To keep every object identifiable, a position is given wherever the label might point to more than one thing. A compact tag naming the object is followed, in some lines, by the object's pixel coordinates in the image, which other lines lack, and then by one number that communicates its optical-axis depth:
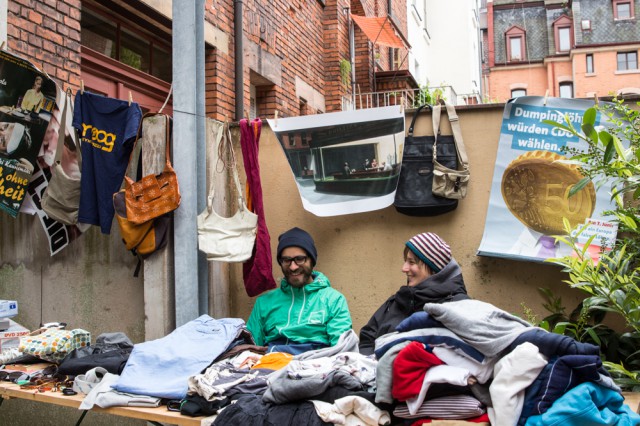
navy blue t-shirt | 4.61
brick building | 5.56
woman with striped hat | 3.62
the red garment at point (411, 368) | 2.72
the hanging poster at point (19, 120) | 4.58
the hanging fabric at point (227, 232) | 4.50
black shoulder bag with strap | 4.57
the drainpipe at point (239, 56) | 8.53
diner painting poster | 4.69
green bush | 3.22
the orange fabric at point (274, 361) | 3.55
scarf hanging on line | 4.62
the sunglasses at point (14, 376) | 3.99
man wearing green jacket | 4.27
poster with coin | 4.41
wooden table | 3.20
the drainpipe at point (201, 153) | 4.50
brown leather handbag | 4.43
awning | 12.34
